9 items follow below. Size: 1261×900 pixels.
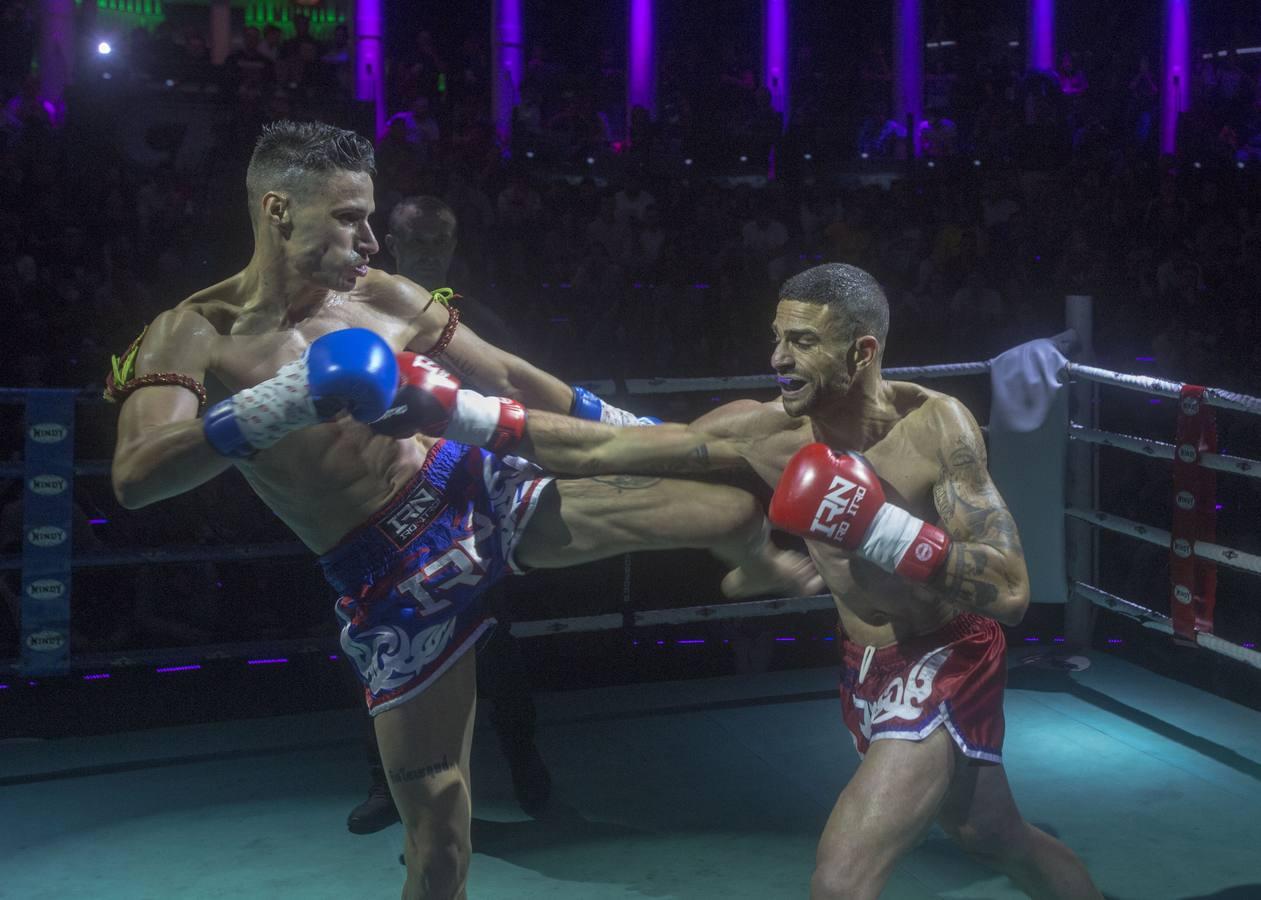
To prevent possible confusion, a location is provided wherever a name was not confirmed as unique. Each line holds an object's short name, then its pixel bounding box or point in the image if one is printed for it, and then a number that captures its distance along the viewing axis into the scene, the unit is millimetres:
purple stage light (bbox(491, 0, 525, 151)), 14945
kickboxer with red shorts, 2252
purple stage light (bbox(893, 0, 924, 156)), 16750
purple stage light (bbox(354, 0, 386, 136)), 13641
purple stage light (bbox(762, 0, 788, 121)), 18078
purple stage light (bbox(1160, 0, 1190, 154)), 16734
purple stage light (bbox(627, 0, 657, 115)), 16234
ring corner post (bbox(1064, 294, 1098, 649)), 4812
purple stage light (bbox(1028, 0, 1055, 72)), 16891
